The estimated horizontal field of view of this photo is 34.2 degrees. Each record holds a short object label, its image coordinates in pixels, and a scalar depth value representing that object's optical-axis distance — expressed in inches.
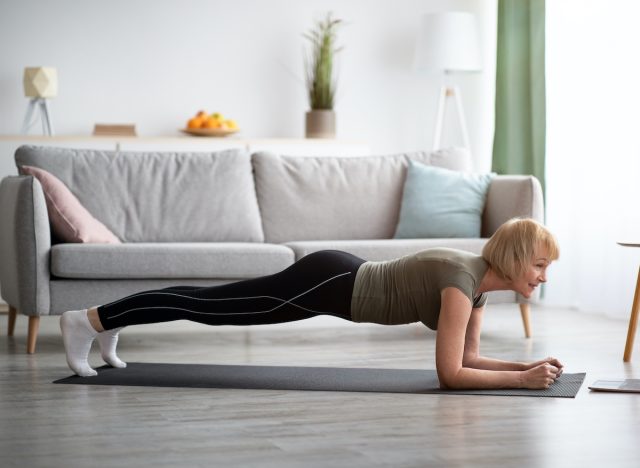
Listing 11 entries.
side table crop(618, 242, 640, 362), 153.2
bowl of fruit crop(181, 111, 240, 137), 246.1
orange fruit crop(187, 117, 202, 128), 247.1
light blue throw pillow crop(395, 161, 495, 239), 196.2
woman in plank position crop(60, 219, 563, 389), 124.6
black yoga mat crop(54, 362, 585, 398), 132.3
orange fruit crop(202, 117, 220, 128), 247.1
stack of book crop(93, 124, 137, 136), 241.6
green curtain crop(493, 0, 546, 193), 238.1
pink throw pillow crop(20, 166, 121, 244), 173.0
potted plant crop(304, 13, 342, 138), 255.0
